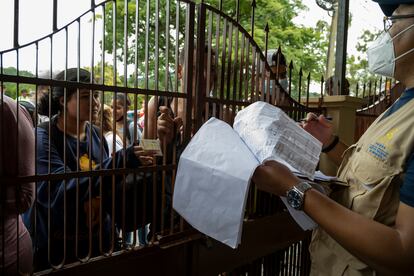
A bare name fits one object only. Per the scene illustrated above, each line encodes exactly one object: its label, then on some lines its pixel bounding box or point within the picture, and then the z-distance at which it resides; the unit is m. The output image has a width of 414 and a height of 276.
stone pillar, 3.00
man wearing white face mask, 1.04
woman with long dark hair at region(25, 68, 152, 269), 1.54
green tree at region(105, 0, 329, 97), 8.26
